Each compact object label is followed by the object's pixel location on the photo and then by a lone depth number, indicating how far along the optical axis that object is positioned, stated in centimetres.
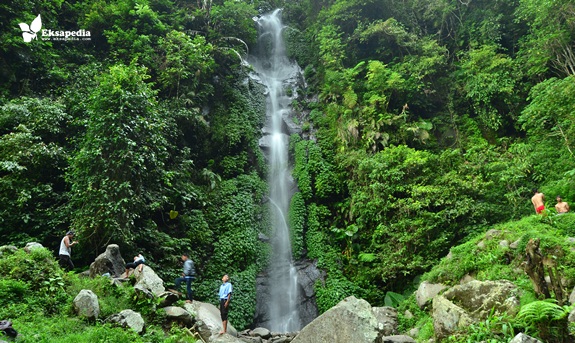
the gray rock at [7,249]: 814
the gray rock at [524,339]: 480
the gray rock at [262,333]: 1098
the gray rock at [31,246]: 852
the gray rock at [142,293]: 827
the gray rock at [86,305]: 695
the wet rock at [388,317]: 945
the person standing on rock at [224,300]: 905
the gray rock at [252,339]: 1005
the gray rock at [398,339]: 728
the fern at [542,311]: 506
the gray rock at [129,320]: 695
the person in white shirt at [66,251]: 955
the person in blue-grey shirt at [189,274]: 1000
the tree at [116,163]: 1043
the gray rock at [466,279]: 883
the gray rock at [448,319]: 679
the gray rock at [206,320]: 882
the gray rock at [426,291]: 933
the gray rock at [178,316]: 844
